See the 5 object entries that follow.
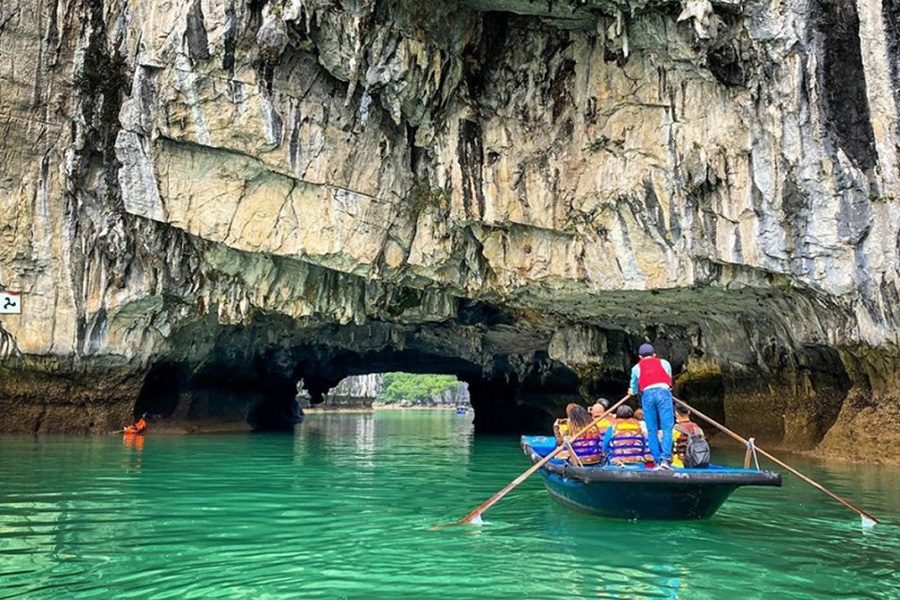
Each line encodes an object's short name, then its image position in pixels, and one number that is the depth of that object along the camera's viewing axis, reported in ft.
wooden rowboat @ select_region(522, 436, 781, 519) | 23.47
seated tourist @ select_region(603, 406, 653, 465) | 27.20
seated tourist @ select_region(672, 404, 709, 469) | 27.02
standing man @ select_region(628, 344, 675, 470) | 26.20
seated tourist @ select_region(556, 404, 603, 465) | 29.12
